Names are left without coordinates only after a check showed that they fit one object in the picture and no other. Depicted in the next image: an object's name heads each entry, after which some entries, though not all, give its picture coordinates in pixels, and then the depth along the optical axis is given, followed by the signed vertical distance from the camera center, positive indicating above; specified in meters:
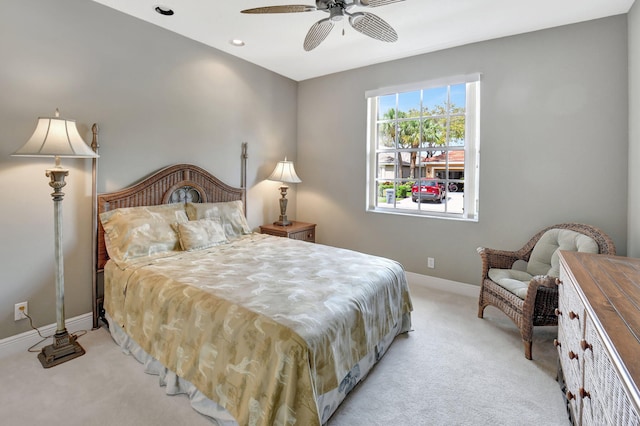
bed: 1.52 -0.60
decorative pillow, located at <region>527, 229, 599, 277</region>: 2.60 -0.34
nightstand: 4.11 -0.32
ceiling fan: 2.13 +1.32
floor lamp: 2.13 +0.23
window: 3.62 +0.73
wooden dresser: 0.91 -0.45
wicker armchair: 2.36 -0.72
